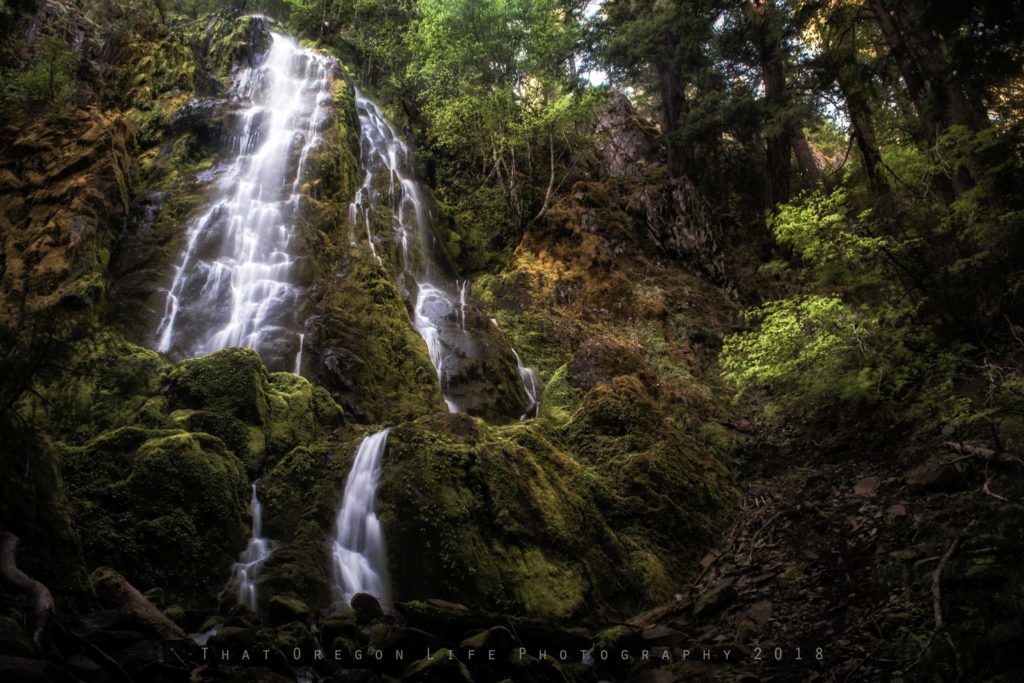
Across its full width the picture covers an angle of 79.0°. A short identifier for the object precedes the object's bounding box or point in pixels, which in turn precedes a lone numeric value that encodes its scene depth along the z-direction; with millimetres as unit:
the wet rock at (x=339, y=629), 6320
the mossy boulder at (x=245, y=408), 9445
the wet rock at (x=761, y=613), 6168
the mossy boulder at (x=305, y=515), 7418
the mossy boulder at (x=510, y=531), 7516
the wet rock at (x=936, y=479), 6695
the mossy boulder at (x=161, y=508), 7176
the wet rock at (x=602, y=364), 14256
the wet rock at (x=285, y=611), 6672
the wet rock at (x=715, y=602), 6789
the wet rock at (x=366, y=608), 6816
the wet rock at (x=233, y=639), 5520
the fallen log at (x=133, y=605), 5418
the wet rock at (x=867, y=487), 7574
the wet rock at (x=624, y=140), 23938
